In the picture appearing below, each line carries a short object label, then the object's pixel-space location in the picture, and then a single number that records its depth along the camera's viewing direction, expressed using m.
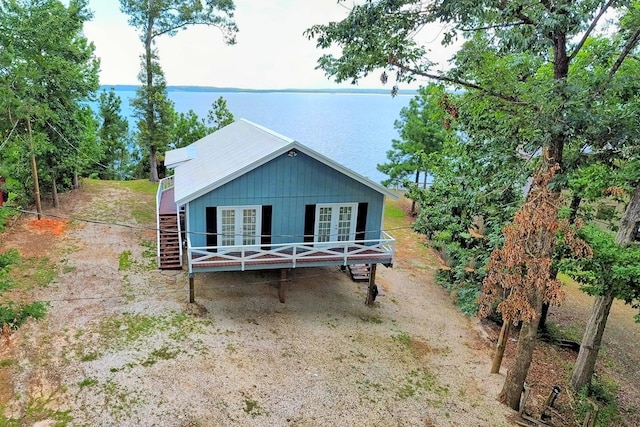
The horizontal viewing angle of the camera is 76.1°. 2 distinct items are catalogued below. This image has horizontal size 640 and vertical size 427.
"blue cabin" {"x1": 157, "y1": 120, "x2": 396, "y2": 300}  14.99
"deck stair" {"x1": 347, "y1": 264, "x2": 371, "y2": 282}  18.95
